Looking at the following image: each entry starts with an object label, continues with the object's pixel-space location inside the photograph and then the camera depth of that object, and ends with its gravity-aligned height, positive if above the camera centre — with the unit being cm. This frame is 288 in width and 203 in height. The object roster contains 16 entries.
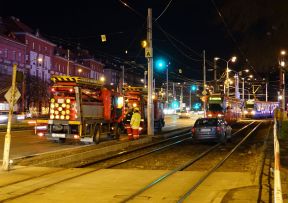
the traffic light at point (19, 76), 1455 +140
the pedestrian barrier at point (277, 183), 659 -92
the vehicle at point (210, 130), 2559 -44
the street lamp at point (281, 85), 2772 +325
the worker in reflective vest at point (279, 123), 3213 -4
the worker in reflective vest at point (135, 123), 2575 -8
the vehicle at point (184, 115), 7237 +108
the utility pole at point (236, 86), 6481 +506
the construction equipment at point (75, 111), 2262 +51
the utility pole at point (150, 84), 2998 +244
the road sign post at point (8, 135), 1386 -45
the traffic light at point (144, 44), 2856 +482
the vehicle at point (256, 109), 7550 +234
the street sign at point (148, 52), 2995 +451
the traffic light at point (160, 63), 3687 +467
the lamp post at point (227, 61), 5452 +743
